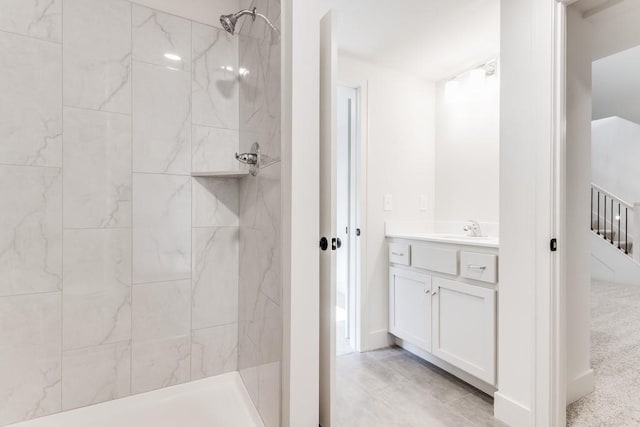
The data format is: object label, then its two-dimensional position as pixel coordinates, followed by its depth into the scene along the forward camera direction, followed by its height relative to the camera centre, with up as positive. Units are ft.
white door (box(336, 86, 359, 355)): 8.09 -0.28
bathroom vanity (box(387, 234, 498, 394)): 5.60 -1.85
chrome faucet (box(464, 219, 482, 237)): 7.44 -0.37
